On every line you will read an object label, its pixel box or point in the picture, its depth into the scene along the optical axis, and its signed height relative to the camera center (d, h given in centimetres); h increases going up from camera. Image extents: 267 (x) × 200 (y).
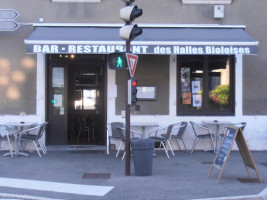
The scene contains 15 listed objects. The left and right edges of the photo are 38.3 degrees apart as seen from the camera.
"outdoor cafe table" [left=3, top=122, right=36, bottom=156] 996 -74
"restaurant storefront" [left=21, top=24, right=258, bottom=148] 1049 +60
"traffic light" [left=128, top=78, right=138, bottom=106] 779 +14
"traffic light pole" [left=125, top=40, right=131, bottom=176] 783 -59
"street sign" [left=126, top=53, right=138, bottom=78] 770 +77
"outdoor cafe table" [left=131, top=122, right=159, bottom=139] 1005 -68
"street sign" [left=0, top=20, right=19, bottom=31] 1082 +208
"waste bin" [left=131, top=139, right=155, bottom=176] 786 -115
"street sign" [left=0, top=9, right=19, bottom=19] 1086 +241
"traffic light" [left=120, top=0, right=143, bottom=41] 761 +156
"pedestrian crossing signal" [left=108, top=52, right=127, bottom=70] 774 +78
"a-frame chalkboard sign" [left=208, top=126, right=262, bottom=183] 739 -97
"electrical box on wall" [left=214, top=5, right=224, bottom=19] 1104 +253
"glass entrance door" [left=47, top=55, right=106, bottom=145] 1150 -3
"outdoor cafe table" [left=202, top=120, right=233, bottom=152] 1055 -70
